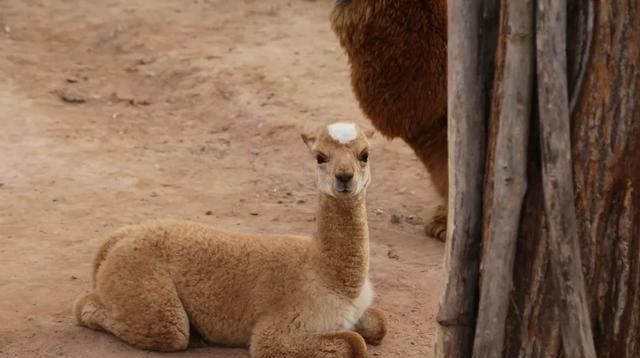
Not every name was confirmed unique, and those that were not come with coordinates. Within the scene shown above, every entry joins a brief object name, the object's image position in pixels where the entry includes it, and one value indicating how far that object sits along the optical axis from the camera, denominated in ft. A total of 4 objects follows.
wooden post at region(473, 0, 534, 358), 27.25
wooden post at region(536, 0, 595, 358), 26.89
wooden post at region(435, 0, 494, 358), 28.37
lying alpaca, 36.17
